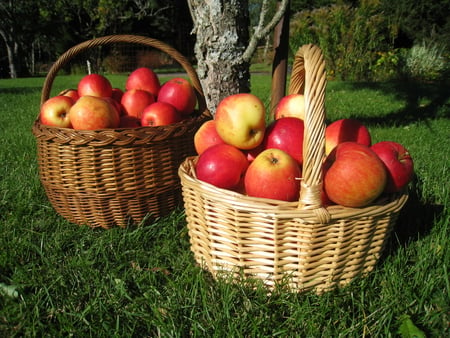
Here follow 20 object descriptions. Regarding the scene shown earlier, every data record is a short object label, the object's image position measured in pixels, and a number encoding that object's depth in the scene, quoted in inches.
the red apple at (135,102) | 30.3
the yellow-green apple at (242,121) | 21.5
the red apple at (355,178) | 18.1
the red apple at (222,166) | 20.8
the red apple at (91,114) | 26.3
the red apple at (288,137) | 21.7
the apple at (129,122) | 29.1
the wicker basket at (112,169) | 25.9
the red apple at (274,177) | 19.3
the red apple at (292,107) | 24.7
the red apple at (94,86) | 30.8
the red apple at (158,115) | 28.1
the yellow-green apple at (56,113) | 28.2
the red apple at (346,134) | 22.9
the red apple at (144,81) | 33.0
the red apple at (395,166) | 20.4
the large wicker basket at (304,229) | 17.9
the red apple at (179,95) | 30.4
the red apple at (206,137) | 24.3
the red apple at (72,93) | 32.0
